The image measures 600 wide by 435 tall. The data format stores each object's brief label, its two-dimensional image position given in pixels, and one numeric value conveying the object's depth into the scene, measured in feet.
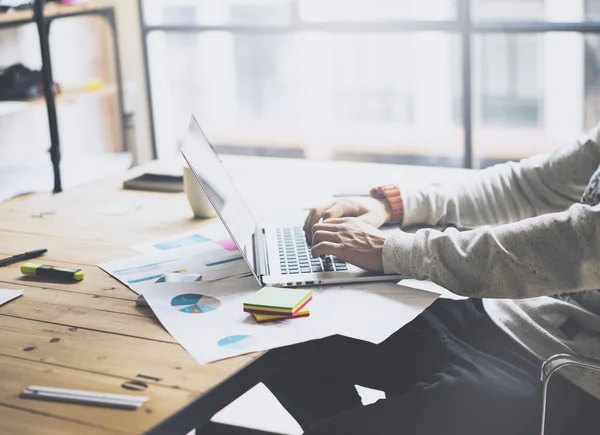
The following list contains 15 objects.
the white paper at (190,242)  5.26
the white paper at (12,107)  9.48
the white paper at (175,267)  4.70
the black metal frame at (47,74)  9.90
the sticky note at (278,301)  4.05
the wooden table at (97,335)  3.22
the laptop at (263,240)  4.58
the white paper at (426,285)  4.43
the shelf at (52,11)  9.72
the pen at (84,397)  3.24
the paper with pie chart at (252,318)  3.82
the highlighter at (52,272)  4.79
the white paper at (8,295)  4.49
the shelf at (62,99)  9.64
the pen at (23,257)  5.16
